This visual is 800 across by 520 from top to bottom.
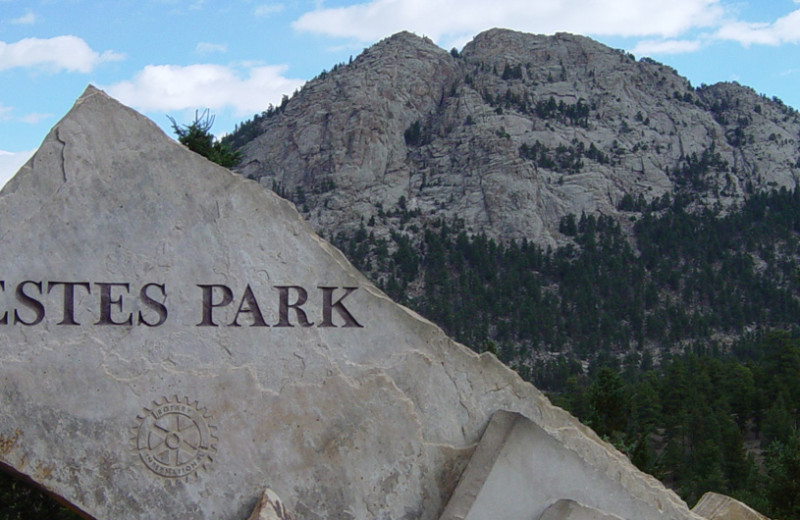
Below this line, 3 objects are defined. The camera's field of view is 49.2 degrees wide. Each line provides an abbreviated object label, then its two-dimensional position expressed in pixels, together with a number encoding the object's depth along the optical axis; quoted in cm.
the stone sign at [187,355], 552
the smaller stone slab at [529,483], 565
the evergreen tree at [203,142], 1283
